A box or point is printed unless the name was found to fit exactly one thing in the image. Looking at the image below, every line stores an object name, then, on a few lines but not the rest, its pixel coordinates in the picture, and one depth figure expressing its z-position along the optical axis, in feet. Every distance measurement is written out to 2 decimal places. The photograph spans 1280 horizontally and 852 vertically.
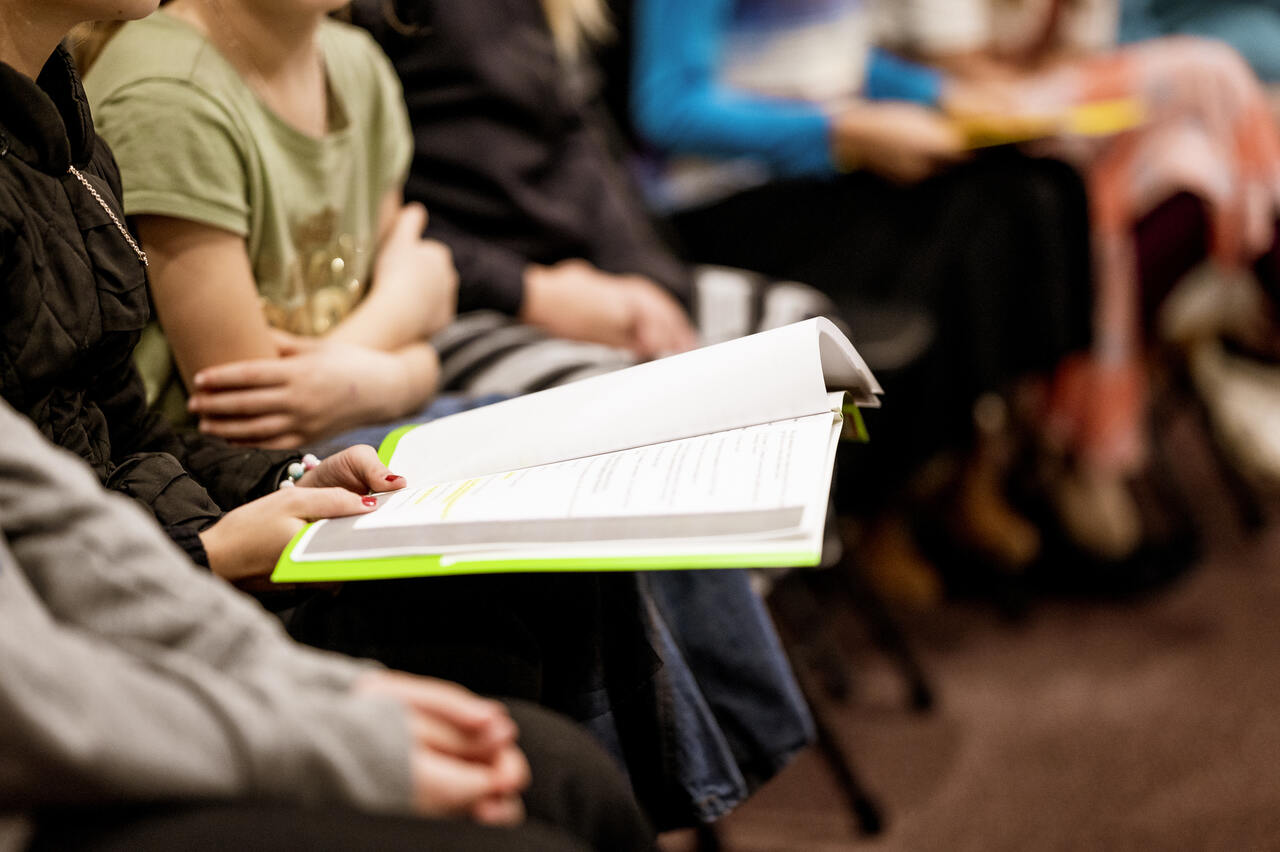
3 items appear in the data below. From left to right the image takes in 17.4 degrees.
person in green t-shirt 8.35
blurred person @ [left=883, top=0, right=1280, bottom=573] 12.72
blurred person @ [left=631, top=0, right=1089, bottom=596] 11.95
